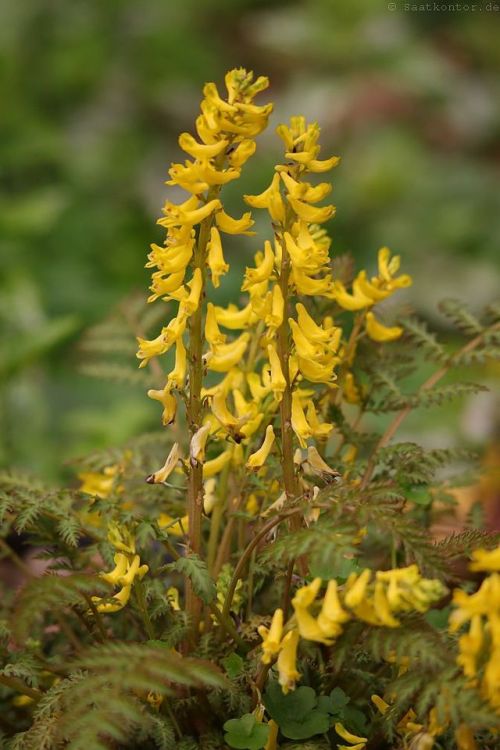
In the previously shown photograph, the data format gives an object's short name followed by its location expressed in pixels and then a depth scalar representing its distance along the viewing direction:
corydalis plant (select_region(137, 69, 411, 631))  0.67
